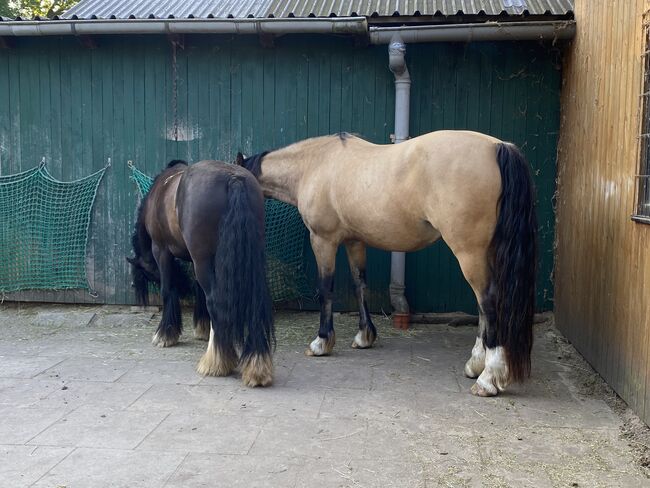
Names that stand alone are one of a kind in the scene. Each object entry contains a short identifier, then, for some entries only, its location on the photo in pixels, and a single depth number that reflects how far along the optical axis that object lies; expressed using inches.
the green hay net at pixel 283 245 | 231.8
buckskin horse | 148.6
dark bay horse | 155.7
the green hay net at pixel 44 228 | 241.0
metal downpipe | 205.5
